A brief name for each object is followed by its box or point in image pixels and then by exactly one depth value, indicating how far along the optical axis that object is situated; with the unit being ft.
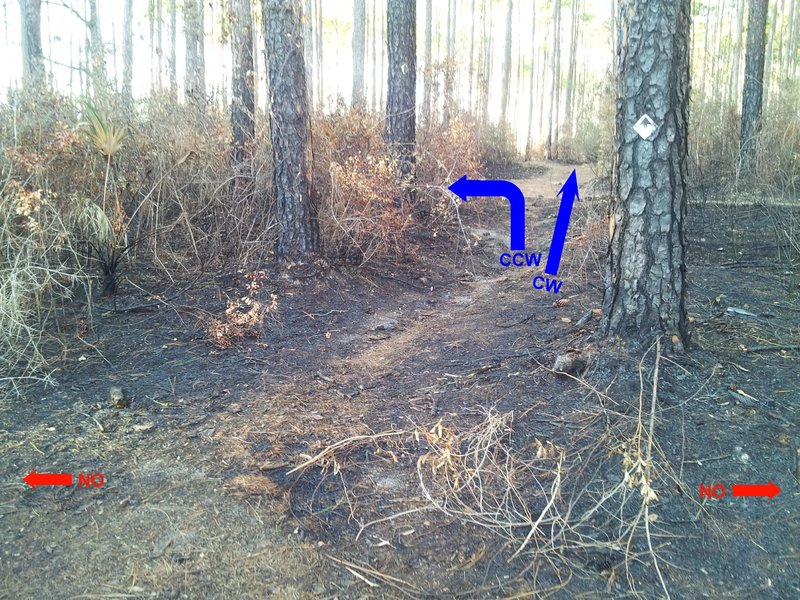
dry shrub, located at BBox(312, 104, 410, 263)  21.50
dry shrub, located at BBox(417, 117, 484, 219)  28.91
